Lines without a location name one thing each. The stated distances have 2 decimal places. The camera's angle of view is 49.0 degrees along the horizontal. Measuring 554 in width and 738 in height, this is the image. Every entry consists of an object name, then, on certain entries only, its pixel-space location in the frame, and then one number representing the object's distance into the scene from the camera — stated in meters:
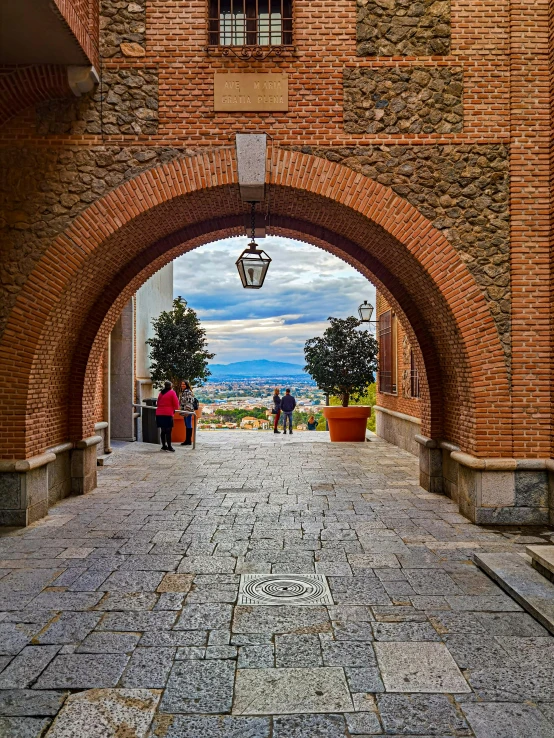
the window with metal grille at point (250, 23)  7.34
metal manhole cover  4.46
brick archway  6.78
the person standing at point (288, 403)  17.47
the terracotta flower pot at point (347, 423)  15.27
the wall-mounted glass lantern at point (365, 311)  15.42
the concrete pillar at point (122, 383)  15.02
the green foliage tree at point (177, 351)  15.18
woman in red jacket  12.75
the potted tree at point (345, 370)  15.37
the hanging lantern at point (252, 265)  7.98
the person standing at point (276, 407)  17.81
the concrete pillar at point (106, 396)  12.50
